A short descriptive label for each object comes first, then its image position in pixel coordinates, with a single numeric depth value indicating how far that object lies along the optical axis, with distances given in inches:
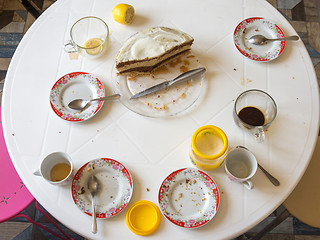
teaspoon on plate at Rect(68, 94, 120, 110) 55.6
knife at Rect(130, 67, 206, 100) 56.8
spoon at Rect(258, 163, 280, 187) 49.3
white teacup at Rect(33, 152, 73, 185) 48.8
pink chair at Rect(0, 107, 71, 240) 59.7
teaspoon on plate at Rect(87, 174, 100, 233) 49.2
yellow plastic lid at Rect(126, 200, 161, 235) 46.7
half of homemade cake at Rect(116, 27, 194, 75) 58.0
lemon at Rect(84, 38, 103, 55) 59.7
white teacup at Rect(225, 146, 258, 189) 48.3
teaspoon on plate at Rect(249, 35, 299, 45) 60.3
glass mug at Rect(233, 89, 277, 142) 52.6
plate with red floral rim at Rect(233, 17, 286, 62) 59.4
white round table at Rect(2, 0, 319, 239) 48.8
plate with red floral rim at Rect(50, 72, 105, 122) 55.3
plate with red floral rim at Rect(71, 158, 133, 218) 48.3
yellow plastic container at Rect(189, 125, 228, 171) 48.4
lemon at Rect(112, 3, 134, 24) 61.1
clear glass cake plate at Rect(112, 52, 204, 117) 55.9
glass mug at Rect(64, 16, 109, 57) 60.1
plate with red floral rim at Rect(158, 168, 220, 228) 47.2
